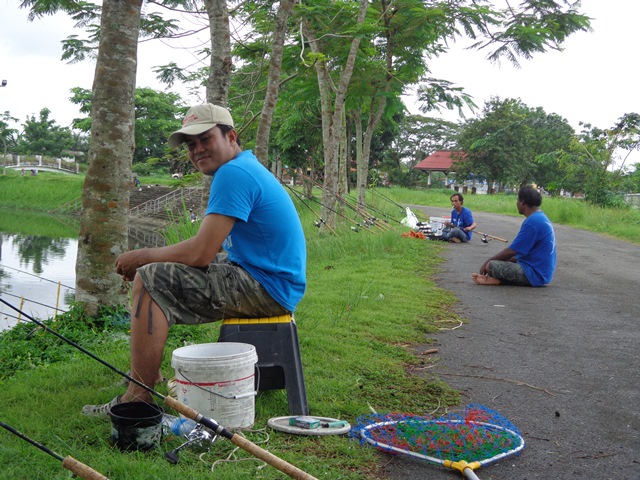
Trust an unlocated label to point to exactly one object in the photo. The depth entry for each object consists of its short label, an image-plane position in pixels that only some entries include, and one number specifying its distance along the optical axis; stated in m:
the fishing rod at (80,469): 2.41
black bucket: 3.04
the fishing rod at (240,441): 2.57
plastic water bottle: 3.26
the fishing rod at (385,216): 19.20
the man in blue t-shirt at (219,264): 3.41
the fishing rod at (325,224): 13.89
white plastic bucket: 3.31
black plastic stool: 3.69
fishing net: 3.22
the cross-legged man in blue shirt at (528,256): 8.50
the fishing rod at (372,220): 15.20
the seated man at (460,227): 14.89
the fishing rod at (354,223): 13.96
